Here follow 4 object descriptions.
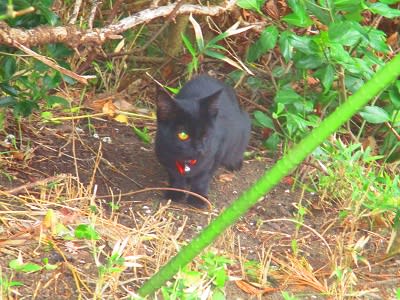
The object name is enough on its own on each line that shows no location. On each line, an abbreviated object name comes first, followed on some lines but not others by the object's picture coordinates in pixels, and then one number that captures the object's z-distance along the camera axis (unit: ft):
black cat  21.09
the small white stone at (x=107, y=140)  24.40
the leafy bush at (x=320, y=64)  21.31
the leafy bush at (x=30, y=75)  18.20
